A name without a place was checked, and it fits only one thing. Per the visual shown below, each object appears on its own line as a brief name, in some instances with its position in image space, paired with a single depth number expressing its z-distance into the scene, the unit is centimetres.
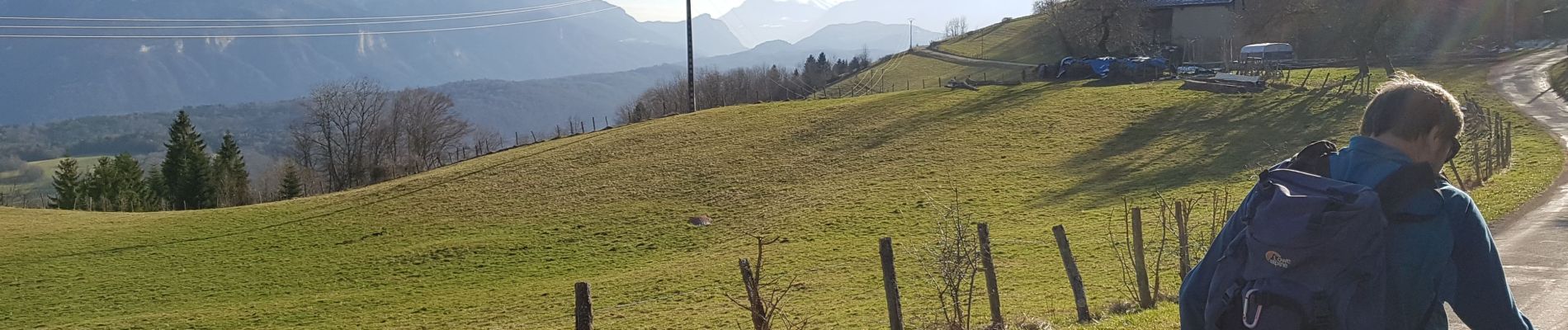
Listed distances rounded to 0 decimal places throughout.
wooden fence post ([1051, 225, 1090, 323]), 1198
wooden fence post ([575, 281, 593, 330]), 745
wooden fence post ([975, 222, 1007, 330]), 1079
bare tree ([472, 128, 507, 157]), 12082
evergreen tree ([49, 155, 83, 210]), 7075
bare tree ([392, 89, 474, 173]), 10419
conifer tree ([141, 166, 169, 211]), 7262
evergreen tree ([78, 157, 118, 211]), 7206
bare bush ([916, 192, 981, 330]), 962
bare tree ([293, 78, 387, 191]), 10100
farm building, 8525
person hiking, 323
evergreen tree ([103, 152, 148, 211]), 6981
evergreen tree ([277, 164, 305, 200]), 7331
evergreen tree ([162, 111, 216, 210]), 7500
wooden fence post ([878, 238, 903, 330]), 938
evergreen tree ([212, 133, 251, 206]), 7756
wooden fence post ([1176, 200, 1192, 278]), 1280
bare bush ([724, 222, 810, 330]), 794
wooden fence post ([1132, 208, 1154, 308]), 1248
